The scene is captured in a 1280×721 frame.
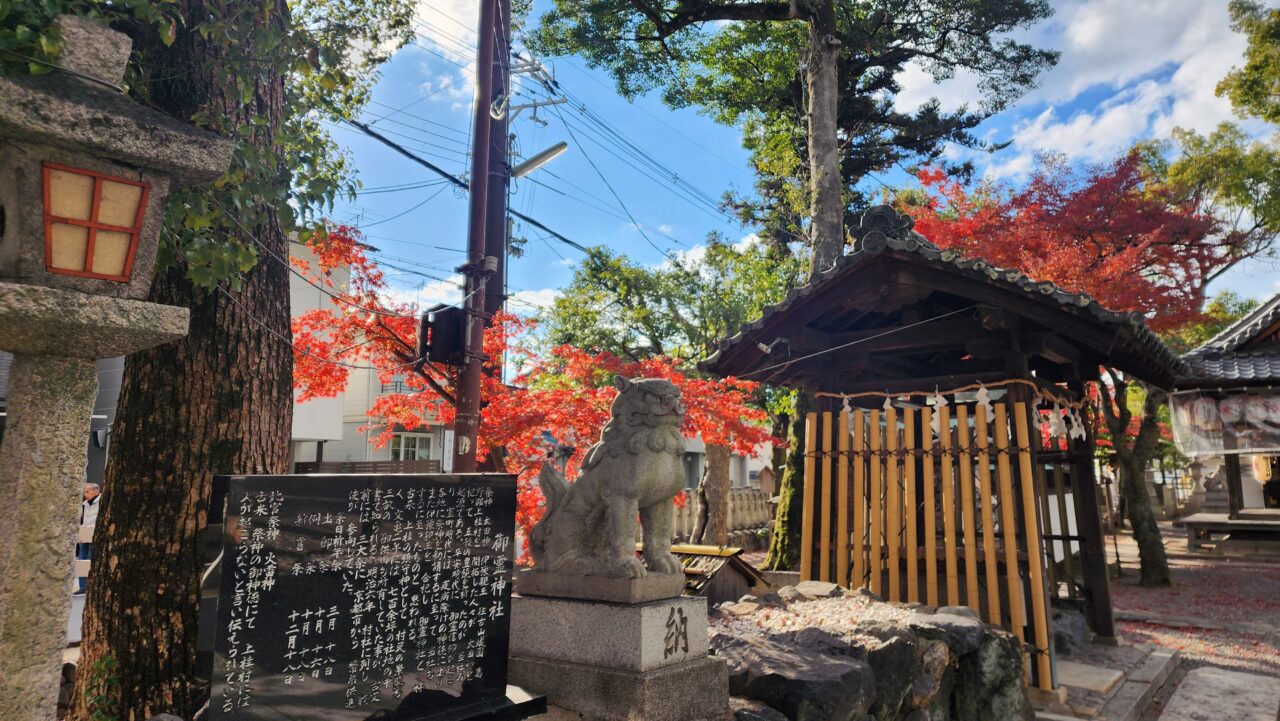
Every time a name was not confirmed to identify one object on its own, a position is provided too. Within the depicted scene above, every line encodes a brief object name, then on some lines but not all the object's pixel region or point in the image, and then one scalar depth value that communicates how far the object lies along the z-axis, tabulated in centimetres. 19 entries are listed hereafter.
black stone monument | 286
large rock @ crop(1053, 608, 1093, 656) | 870
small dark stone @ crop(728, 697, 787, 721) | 419
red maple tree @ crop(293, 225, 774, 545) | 983
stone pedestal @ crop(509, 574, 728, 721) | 396
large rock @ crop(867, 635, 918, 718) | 496
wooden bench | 1816
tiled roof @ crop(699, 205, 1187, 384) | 689
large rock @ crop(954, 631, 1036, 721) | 607
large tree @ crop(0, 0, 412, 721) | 399
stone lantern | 239
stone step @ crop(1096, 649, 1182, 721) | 680
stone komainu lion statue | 434
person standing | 894
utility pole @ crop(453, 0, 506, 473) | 860
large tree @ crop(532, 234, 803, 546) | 1992
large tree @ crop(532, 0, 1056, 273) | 1234
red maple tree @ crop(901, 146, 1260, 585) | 1422
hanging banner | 1135
